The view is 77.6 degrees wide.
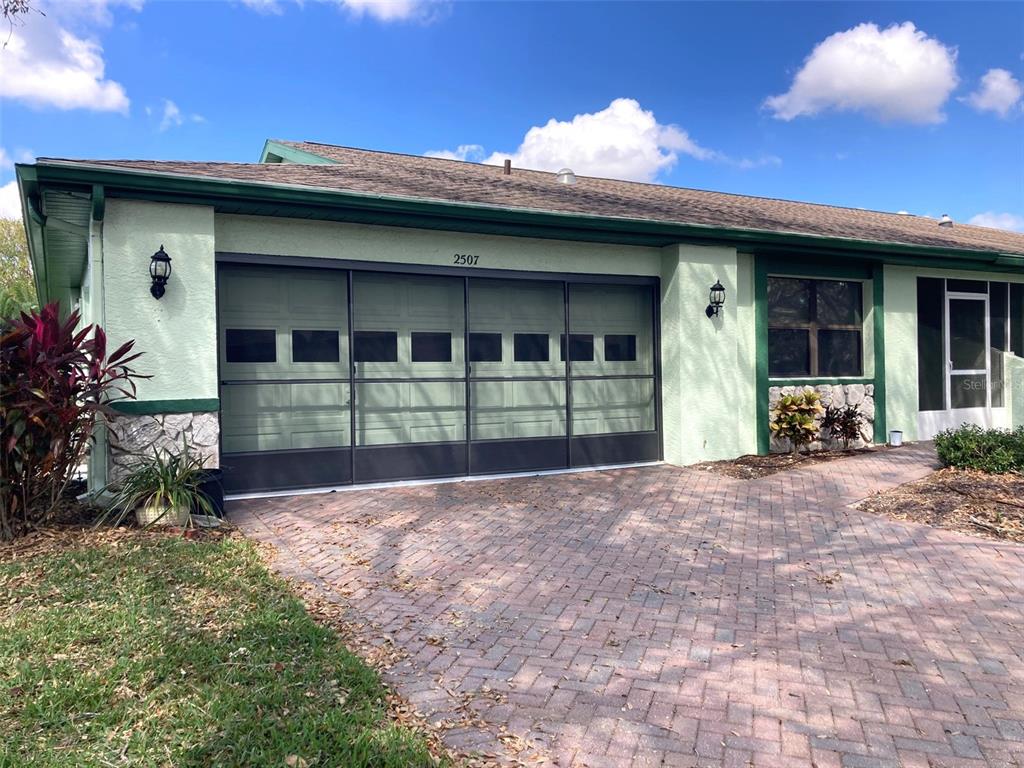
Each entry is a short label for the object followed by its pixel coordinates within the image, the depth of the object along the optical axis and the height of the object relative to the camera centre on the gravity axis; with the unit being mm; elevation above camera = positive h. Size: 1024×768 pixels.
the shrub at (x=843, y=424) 9898 -685
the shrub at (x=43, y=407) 5145 -162
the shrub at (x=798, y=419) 9484 -582
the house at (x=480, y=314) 6508 +935
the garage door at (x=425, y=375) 7492 +114
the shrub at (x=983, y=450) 7355 -852
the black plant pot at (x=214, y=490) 6141 -1009
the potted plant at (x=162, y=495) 5656 -981
